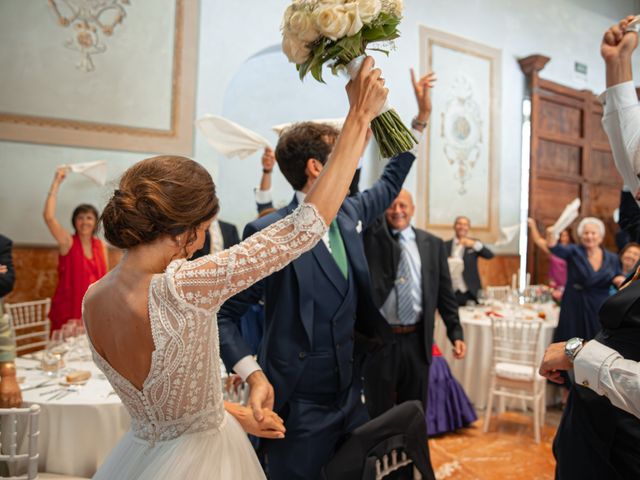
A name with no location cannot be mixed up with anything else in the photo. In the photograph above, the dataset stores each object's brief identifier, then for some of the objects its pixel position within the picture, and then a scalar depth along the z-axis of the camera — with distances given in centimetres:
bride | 104
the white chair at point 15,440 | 190
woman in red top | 436
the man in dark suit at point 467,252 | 651
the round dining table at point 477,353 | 469
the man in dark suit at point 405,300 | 290
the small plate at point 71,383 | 249
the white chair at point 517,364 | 419
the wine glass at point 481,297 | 609
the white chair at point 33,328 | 471
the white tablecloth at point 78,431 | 225
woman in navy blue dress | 474
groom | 165
